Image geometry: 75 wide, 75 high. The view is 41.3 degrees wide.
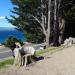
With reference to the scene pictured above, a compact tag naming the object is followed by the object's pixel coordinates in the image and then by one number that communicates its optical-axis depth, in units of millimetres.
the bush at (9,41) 8674
